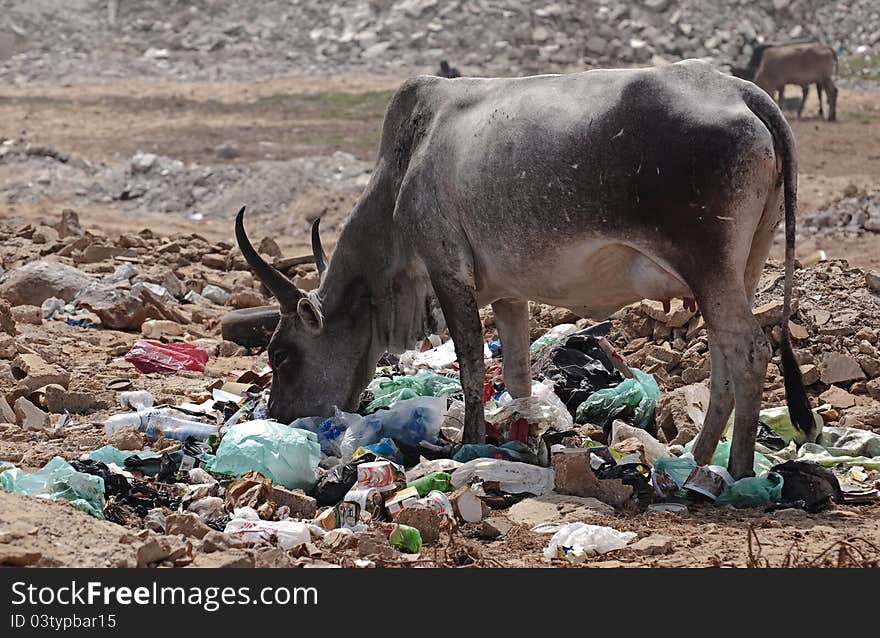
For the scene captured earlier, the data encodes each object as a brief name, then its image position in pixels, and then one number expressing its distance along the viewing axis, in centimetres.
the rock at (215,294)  2398
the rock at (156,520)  1187
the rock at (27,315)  2125
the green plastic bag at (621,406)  1558
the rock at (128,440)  1446
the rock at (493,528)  1197
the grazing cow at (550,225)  1253
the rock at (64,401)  1661
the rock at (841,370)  1664
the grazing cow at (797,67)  5056
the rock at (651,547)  1098
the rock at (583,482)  1273
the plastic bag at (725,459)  1397
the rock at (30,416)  1580
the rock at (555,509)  1223
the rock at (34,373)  1687
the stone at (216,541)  1058
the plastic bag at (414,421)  1475
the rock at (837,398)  1611
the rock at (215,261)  2637
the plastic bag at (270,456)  1351
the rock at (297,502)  1260
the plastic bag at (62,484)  1234
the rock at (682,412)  1509
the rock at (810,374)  1669
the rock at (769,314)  1683
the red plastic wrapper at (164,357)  1884
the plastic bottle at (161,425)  1504
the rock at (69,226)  2808
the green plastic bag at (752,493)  1283
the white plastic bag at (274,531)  1145
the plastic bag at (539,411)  1509
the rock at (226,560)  994
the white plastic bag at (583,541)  1106
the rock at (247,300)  2320
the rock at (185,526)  1116
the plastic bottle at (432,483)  1304
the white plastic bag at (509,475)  1322
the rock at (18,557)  970
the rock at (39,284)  2246
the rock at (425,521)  1170
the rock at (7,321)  1972
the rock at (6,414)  1584
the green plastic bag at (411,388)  1627
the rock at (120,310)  2133
